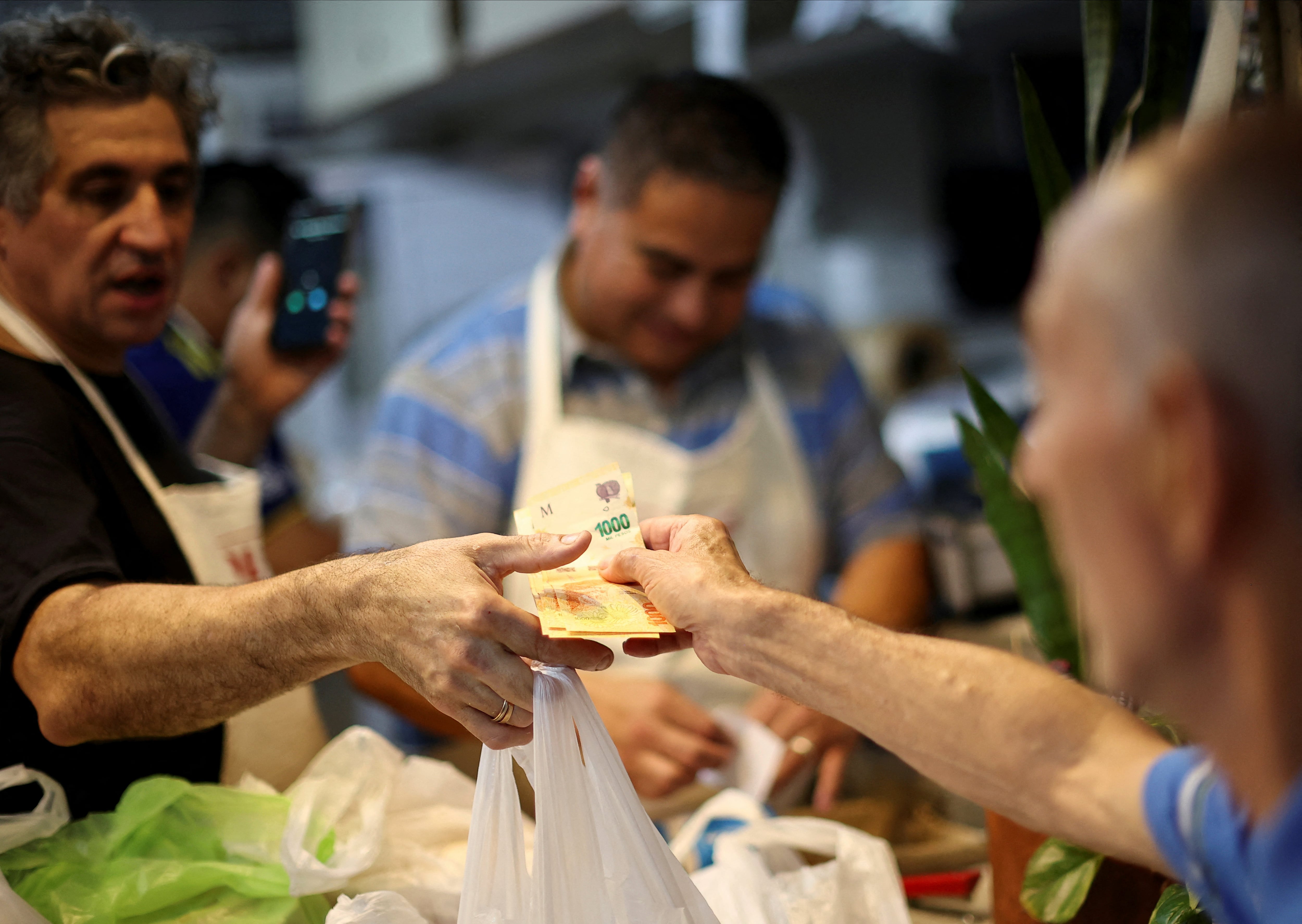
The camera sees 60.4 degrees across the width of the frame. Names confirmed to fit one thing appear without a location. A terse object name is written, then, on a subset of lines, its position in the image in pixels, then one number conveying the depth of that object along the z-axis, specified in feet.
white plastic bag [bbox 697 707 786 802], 4.52
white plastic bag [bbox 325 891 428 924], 2.64
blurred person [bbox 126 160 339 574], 6.43
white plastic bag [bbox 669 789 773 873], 3.50
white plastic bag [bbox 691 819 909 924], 3.04
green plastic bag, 2.79
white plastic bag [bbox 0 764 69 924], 2.66
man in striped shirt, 5.29
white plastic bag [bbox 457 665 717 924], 2.58
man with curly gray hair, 2.66
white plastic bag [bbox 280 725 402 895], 2.84
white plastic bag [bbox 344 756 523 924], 3.01
